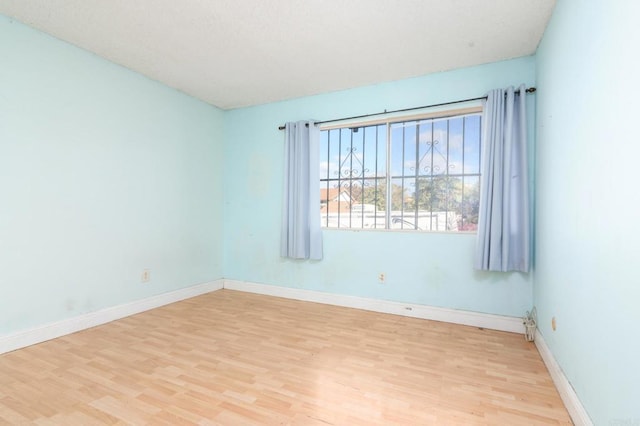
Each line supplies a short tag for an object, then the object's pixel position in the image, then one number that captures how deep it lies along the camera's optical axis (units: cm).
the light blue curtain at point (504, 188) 259
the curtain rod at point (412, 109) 262
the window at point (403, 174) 298
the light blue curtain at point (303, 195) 356
